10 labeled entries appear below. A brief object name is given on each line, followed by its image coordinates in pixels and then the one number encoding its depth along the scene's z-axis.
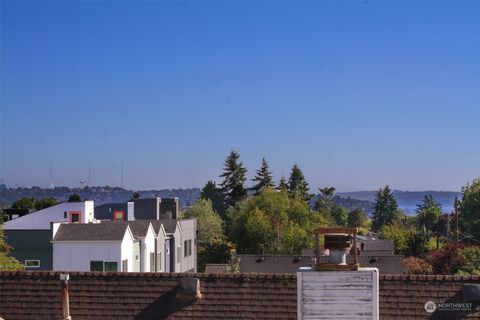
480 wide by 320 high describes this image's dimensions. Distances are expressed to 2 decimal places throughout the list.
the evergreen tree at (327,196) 134.75
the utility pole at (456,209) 61.89
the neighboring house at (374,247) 53.81
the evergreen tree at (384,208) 142.62
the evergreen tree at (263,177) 115.67
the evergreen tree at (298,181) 116.51
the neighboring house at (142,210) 66.56
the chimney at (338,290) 14.26
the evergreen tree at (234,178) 114.50
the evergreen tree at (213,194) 124.19
